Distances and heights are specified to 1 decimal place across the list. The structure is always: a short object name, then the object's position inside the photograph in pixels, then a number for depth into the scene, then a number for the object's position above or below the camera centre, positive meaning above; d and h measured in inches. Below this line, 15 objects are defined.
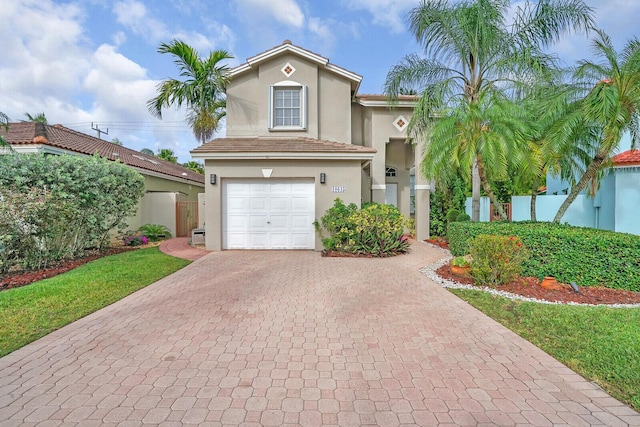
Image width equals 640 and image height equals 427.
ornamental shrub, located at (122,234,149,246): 518.8 -52.8
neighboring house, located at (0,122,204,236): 485.1 +92.6
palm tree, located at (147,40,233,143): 537.6 +229.5
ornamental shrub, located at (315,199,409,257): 431.8 -29.0
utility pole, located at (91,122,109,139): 1428.5 +381.3
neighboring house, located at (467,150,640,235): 446.9 +11.0
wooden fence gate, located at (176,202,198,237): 651.5 -17.8
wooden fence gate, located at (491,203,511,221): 658.2 -5.2
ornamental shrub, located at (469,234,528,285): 283.1 -46.0
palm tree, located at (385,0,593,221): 359.4 +204.3
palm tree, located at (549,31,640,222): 291.6 +104.8
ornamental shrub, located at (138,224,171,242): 579.1 -42.3
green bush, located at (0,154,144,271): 311.3 +5.2
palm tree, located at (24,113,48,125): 918.1 +288.9
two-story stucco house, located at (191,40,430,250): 465.4 +87.4
